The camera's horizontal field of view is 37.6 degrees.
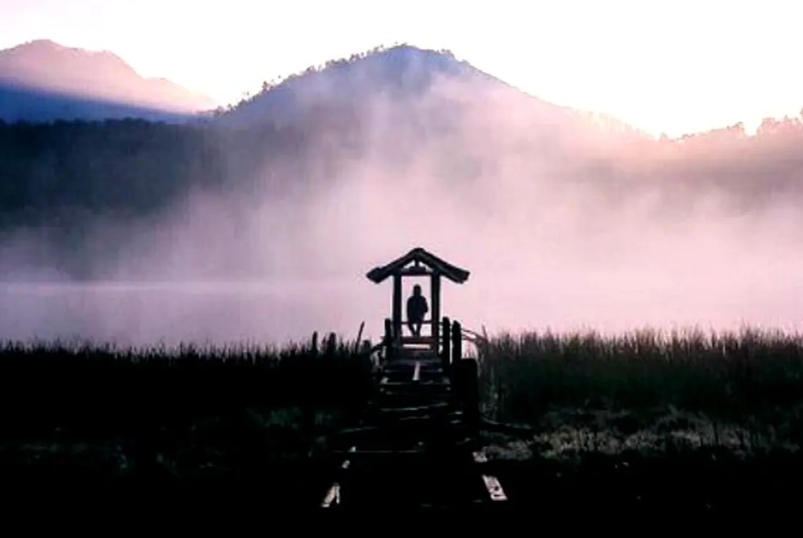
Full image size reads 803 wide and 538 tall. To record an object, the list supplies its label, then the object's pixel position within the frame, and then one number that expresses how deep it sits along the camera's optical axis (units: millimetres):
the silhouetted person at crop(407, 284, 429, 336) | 30156
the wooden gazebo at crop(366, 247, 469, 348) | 28016
